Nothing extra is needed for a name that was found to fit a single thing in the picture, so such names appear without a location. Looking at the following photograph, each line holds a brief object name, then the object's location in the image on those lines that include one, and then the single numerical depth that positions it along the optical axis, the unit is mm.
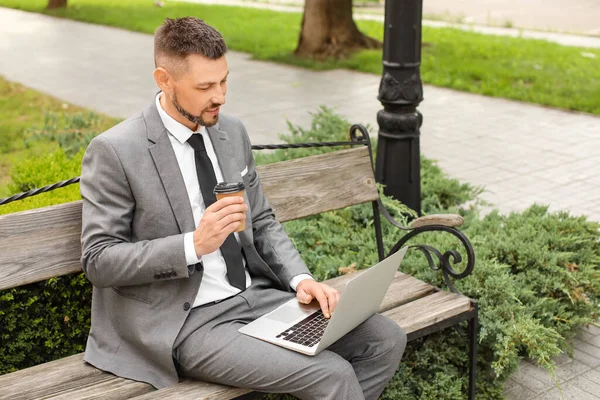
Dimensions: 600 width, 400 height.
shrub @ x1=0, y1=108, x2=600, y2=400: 3426
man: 2604
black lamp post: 4555
